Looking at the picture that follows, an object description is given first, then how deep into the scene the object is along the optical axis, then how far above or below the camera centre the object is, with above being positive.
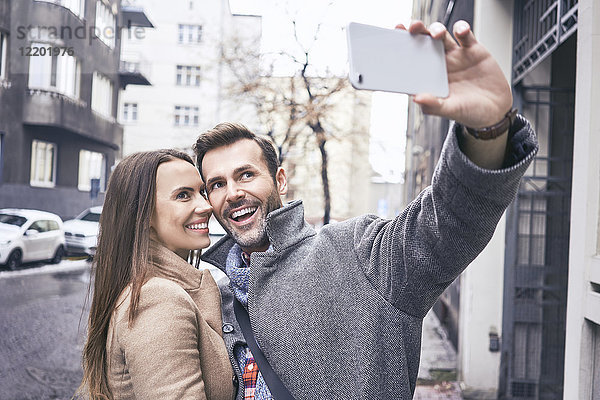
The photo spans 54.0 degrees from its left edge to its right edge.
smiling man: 1.49 -0.17
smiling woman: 1.84 -0.34
